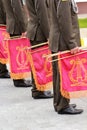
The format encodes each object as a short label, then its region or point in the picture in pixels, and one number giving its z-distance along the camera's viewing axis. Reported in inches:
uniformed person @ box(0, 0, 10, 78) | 450.6
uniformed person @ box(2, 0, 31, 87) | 384.2
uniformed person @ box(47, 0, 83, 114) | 294.9
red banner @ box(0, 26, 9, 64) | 433.3
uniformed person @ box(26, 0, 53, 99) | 338.9
